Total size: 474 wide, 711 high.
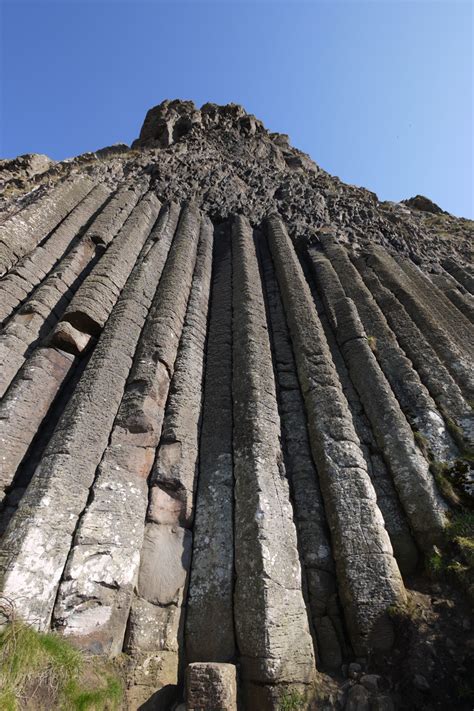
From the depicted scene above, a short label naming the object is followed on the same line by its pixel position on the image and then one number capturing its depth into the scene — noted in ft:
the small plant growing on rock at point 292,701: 12.10
